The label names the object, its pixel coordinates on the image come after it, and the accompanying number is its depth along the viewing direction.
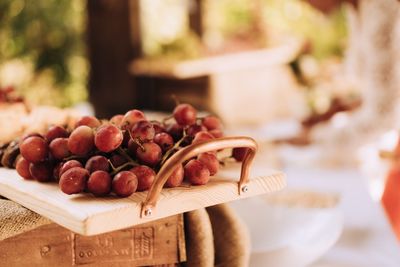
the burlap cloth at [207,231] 0.91
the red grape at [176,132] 1.07
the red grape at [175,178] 0.92
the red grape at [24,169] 1.01
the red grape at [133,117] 1.06
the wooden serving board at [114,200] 0.81
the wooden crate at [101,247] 0.94
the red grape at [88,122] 1.08
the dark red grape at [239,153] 1.11
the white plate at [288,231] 1.22
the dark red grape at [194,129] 1.06
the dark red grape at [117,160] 0.94
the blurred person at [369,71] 1.74
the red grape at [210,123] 1.13
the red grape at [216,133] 1.09
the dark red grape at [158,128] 1.04
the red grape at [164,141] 0.99
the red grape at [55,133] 1.03
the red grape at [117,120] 1.11
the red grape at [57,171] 0.97
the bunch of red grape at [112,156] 0.88
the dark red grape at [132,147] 0.95
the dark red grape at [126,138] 0.99
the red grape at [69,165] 0.92
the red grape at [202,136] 0.99
